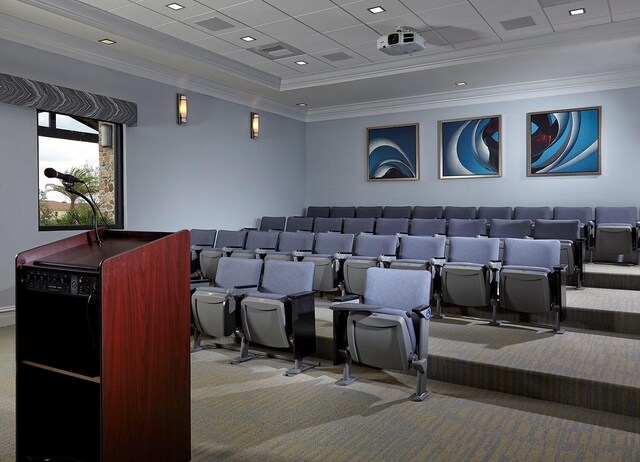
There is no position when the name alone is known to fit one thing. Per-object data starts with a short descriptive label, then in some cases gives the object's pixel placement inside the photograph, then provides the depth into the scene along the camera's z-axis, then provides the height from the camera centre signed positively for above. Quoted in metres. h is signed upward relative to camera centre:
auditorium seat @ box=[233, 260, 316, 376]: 3.78 -0.69
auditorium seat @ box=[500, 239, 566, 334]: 4.29 -0.50
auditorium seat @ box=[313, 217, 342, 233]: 7.70 -0.05
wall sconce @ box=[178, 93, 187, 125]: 7.52 +1.59
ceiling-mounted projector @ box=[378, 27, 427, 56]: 5.92 +1.99
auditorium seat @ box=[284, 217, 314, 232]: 8.04 -0.03
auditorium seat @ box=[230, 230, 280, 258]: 6.38 -0.23
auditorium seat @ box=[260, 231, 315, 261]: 5.90 -0.25
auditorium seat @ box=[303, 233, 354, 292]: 5.43 -0.44
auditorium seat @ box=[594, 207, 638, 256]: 6.15 -0.22
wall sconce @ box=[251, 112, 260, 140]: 8.95 +1.62
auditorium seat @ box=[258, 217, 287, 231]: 8.48 -0.02
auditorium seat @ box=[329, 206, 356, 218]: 9.31 +0.17
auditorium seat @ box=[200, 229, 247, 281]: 5.90 -0.41
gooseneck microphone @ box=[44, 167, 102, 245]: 2.11 +0.18
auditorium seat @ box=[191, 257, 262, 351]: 4.04 -0.58
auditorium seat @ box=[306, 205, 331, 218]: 9.71 +0.20
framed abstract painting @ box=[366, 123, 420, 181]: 9.35 +1.22
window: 5.95 +0.68
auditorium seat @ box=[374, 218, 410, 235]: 7.12 -0.06
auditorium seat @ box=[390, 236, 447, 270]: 5.23 -0.27
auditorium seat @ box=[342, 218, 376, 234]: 7.35 -0.05
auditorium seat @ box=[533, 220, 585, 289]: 5.32 -0.20
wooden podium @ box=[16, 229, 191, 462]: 1.89 -0.49
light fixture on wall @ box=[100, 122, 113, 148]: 6.60 +1.09
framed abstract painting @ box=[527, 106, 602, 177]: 7.84 +1.18
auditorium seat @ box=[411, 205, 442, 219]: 8.45 +0.15
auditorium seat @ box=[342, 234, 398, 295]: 5.16 -0.35
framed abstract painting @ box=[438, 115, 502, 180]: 8.59 +1.21
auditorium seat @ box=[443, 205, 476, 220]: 8.18 +0.14
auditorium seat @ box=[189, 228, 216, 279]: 7.01 -0.21
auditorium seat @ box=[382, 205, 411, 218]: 8.77 +0.15
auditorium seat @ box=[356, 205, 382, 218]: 9.05 +0.16
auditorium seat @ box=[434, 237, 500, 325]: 4.56 -0.48
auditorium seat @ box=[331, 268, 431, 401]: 3.26 -0.65
